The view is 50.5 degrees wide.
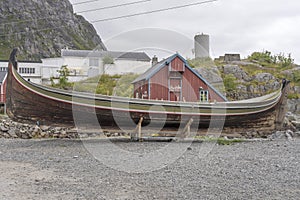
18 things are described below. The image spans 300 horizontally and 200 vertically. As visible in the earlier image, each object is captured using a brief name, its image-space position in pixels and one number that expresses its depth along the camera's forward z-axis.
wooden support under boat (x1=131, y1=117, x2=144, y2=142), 12.10
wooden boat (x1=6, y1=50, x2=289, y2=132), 11.40
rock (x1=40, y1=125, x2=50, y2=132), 17.56
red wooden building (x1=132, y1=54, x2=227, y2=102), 23.80
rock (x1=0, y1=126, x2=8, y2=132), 17.92
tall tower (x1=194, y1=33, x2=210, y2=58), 44.38
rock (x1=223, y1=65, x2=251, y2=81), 34.15
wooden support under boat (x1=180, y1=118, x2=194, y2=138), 12.64
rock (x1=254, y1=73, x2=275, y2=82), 32.84
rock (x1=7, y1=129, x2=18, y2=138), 16.76
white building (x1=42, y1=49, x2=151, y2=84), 47.90
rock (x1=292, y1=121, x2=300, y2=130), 21.16
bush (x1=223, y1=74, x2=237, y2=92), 31.53
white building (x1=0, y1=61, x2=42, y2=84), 45.22
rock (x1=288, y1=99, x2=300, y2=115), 29.72
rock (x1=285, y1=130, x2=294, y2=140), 16.29
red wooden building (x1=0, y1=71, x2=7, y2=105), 32.81
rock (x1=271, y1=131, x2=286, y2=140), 16.61
